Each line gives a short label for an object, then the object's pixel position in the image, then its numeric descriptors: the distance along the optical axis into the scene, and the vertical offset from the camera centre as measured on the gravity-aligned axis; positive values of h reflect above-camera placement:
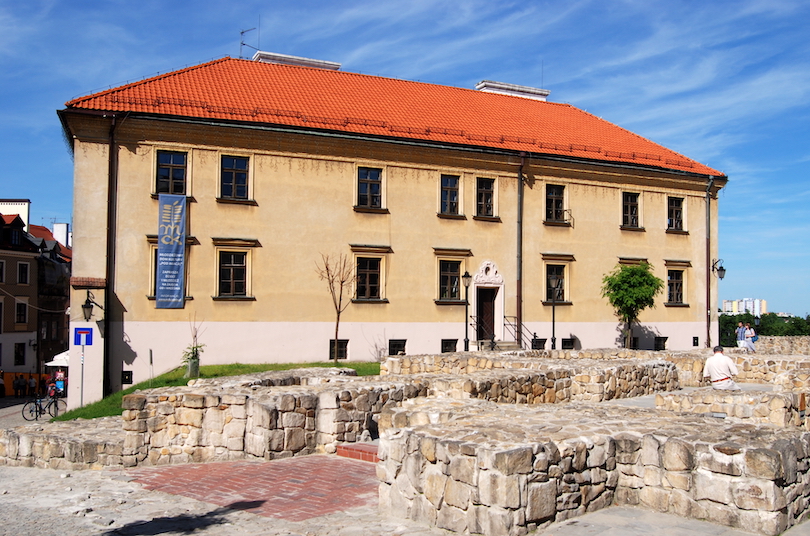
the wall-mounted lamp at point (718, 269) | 35.75 +1.52
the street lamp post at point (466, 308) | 27.43 -0.42
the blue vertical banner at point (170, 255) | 25.83 +1.39
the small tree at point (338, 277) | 28.02 +0.73
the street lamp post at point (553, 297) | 29.70 +0.03
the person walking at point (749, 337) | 31.26 -1.57
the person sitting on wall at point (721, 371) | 13.48 -1.30
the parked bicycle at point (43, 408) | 26.12 -4.25
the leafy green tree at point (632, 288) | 31.38 +0.48
